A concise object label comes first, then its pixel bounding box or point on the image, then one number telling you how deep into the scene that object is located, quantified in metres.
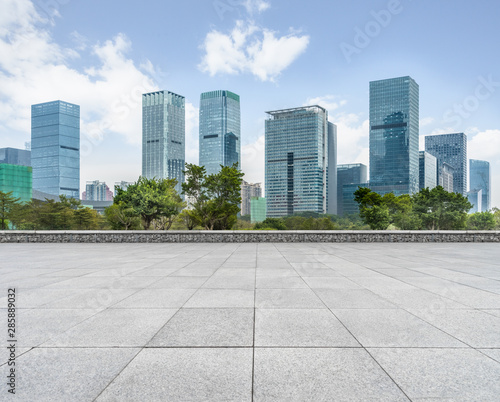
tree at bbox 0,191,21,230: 38.84
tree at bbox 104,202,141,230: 28.64
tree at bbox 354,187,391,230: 41.72
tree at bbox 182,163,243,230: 31.56
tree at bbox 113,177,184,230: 27.42
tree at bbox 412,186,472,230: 39.75
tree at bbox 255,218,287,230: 55.95
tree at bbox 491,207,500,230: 56.89
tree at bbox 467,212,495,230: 54.25
